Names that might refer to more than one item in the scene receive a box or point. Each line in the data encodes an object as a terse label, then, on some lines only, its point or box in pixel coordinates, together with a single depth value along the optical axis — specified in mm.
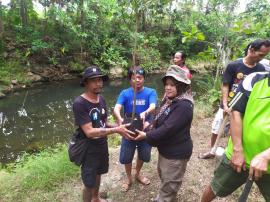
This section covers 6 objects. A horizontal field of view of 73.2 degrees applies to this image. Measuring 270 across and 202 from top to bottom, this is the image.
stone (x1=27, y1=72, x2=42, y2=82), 8600
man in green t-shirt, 1242
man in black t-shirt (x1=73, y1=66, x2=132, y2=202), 1768
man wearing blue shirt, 2226
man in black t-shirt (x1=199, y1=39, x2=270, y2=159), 2231
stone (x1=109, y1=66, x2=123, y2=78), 10172
